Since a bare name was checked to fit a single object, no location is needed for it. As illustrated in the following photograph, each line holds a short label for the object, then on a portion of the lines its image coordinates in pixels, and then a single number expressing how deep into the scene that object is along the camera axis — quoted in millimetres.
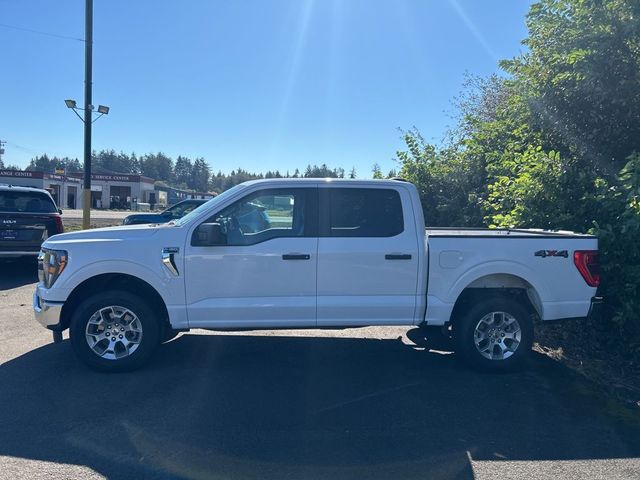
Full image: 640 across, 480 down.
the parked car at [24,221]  10391
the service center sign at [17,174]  57188
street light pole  15195
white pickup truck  5328
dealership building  62506
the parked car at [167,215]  15211
